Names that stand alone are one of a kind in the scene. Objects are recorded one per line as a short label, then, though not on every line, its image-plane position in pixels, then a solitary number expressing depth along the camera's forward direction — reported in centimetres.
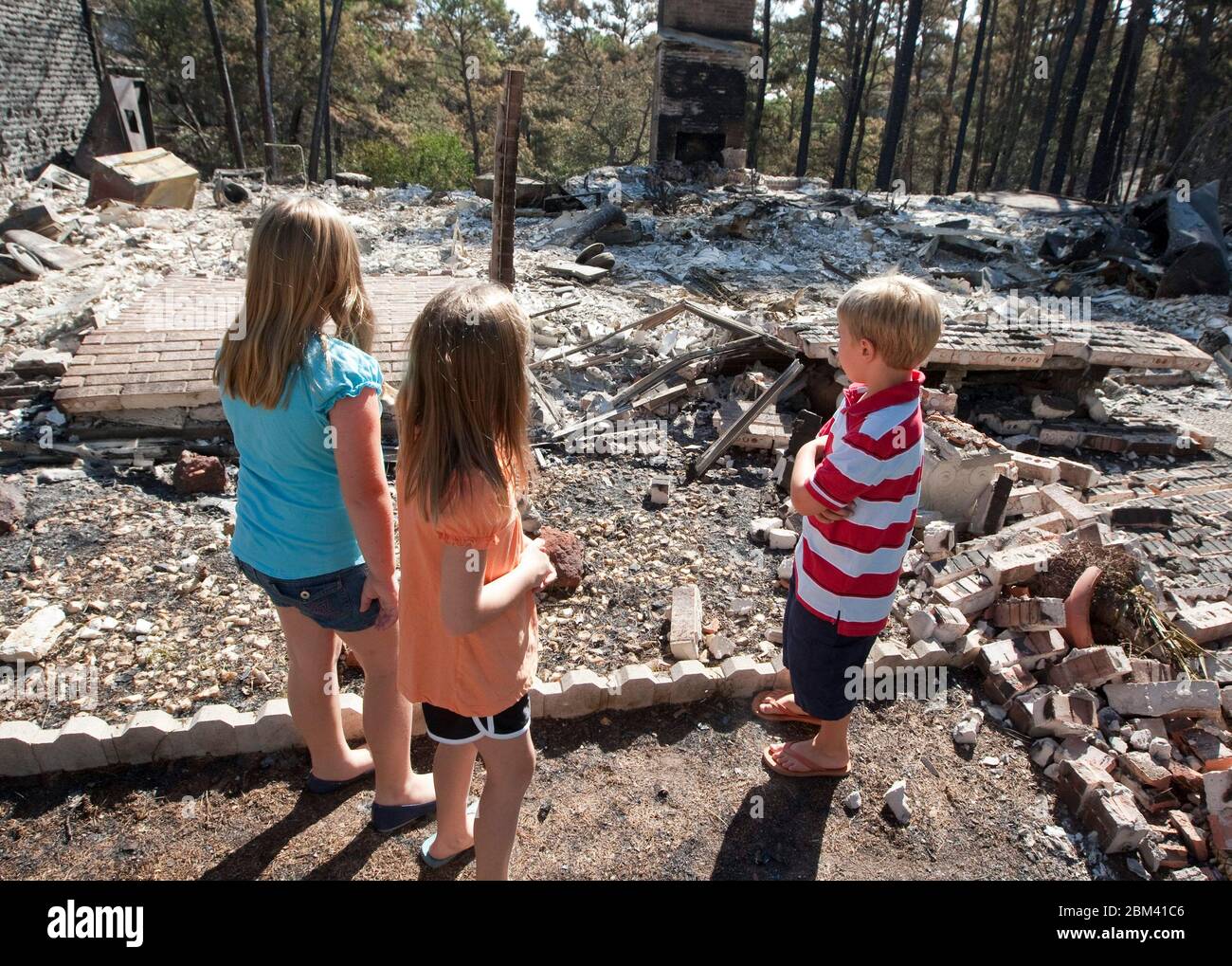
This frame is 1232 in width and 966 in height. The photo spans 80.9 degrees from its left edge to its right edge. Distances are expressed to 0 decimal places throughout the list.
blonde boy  205
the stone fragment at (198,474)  448
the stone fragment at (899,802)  257
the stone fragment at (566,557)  376
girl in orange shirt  153
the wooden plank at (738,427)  509
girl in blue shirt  174
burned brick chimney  1909
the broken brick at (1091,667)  303
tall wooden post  488
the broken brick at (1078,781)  261
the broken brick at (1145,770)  268
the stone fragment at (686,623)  331
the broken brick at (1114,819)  246
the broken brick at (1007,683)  308
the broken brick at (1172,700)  291
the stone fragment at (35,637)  312
